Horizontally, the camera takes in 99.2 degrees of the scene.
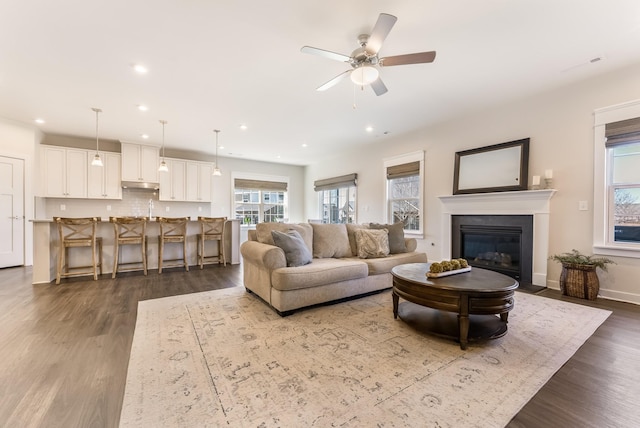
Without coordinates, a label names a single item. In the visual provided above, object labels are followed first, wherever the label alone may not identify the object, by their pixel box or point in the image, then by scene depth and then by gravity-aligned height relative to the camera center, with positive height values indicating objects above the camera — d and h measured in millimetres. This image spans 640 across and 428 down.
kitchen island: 3896 -714
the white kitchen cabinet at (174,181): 6461 +656
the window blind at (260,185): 7875 +747
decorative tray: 2318 -541
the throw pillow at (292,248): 2898 -413
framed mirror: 3922 +680
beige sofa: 2703 -615
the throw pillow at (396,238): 3887 -388
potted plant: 3193 -739
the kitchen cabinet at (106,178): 5820 +640
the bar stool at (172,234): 4855 -478
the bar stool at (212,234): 5281 -503
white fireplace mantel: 3682 +62
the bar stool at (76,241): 4020 -512
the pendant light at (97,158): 4227 +847
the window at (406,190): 5336 +435
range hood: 6098 +533
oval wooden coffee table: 2053 -700
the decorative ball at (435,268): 2360 -493
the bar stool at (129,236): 4449 -481
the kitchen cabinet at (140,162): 6027 +1041
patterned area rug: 1381 -1034
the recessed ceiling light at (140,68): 3000 +1565
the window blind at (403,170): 5374 +848
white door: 4914 -95
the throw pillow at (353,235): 3851 -353
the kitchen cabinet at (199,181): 6824 +705
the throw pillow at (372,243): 3629 -438
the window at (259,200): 7994 +282
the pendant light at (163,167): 5158 +790
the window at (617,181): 3107 +385
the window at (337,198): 7059 +345
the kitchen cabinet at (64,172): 5438 +725
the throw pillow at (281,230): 3263 -257
